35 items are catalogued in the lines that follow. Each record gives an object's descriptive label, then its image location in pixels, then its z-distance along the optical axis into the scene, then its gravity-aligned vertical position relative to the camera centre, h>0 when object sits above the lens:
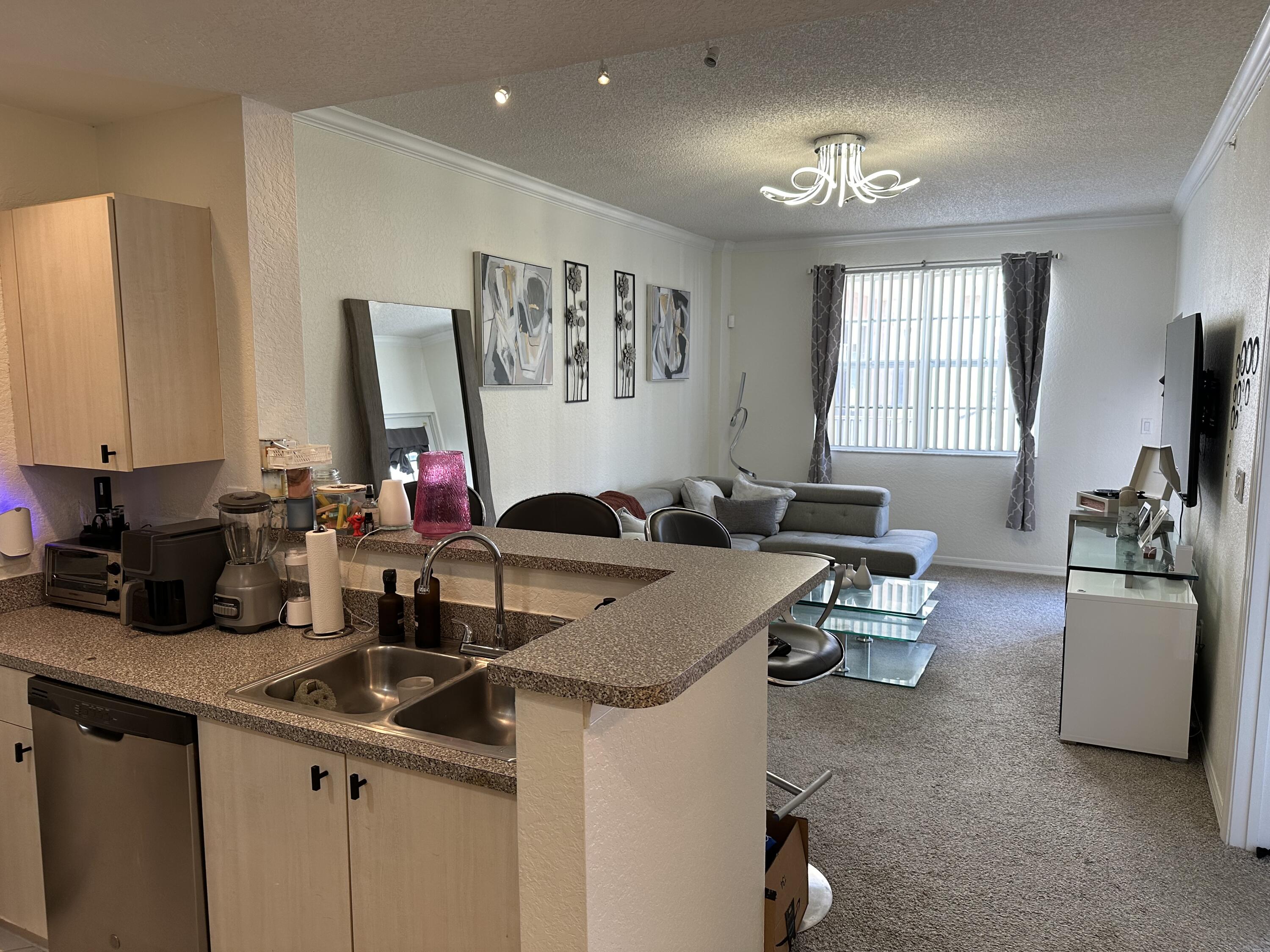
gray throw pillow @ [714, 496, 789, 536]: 6.27 -0.90
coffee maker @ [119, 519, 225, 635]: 2.35 -0.51
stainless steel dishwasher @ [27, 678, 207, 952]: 1.90 -1.00
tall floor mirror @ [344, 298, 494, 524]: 3.81 +0.04
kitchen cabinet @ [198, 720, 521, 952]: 1.55 -0.90
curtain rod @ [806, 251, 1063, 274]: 6.43 +1.03
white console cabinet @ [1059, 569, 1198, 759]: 3.35 -1.09
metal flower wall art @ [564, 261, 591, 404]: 5.46 +0.39
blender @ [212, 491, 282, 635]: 2.38 -0.51
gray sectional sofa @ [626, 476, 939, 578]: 5.73 -1.01
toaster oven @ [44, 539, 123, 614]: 2.54 -0.55
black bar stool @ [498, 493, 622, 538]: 3.19 -0.46
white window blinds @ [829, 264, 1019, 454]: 6.77 +0.23
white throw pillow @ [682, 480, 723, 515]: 6.29 -0.75
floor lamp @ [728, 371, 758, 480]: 7.70 -0.23
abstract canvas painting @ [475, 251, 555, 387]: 4.63 +0.41
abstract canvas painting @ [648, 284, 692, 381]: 6.57 +0.49
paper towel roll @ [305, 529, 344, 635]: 2.30 -0.51
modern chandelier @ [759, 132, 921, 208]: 4.23 +1.14
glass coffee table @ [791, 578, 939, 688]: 4.19 -1.17
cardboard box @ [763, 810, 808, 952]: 2.04 -1.22
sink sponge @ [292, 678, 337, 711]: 2.02 -0.71
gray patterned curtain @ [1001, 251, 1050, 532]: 6.42 +0.36
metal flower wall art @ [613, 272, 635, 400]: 6.05 +0.42
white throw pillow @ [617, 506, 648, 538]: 4.95 -0.75
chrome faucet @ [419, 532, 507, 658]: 2.10 -0.49
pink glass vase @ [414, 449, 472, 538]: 2.45 -0.29
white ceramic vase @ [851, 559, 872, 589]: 4.45 -0.96
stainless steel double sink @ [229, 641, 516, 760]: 1.80 -0.70
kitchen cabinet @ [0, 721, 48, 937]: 2.20 -1.15
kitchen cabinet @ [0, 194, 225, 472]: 2.39 +0.19
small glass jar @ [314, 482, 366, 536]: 2.55 -0.35
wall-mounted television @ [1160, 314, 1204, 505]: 3.57 -0.04
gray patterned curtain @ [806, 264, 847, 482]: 7.12 +0.43
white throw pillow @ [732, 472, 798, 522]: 6.38 -0.74
